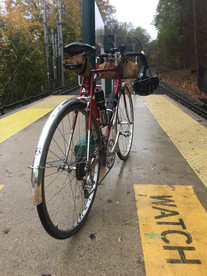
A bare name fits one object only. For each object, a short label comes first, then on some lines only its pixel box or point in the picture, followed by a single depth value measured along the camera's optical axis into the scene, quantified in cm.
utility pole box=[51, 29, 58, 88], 2125
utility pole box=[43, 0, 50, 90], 1761
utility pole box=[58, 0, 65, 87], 2034
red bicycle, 168
